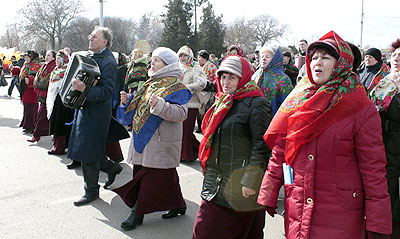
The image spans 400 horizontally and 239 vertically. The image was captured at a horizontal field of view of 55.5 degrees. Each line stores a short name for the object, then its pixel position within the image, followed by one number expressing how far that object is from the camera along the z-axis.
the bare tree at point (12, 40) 60.00
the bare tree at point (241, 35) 66.38
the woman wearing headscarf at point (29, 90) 9.43
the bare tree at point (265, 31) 67.25
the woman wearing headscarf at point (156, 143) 4.15
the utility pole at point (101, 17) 20.96
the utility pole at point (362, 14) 38.39
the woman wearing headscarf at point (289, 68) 8.22
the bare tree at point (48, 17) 47.34
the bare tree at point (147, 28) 82.00
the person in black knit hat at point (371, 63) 5.42
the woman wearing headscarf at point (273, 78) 5.18
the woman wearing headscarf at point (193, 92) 7.14
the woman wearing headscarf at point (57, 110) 6.79
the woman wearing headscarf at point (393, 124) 3.53
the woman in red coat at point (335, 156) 2.20
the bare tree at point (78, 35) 56.72
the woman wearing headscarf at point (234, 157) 3.01
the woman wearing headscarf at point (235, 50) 8.13
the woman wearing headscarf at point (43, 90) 8.12
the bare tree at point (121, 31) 56.03
